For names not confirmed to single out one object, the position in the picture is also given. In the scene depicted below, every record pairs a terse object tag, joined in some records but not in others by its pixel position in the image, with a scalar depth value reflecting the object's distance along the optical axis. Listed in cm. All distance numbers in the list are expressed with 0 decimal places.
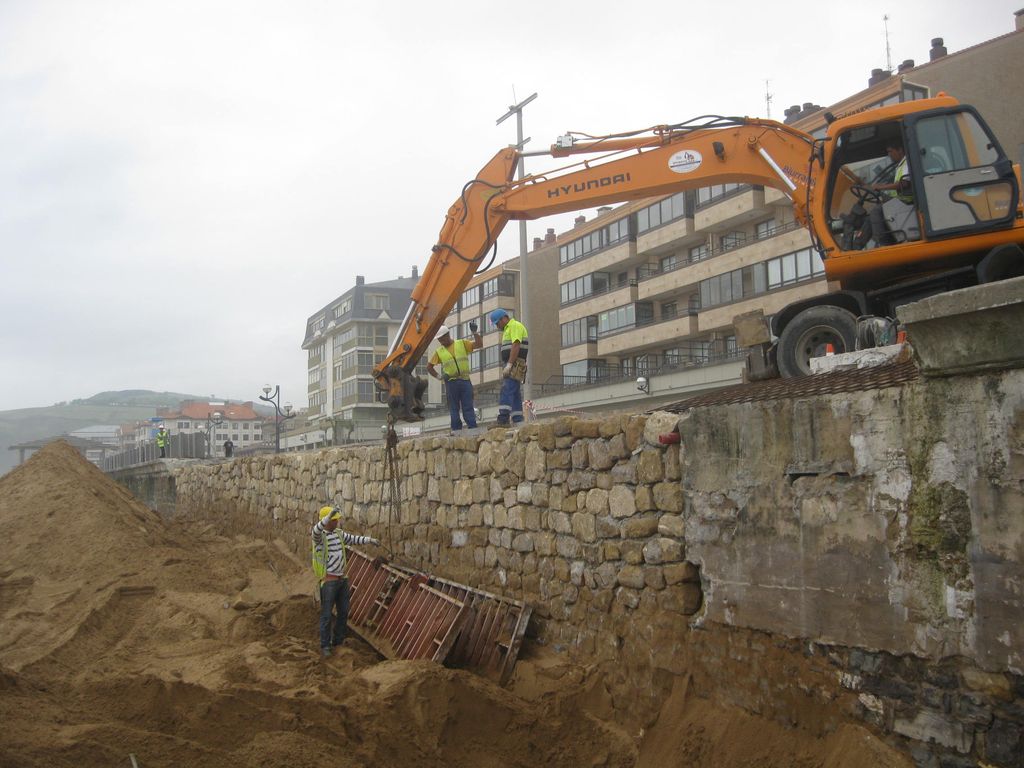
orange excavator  716
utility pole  2314
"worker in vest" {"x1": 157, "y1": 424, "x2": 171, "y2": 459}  3117
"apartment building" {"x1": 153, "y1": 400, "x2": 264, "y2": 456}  11945
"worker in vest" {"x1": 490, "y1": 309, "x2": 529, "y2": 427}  1017
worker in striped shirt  943
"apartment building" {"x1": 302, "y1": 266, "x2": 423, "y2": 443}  6594
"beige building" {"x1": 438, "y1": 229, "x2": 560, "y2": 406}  4953
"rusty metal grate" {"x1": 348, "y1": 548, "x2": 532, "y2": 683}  783
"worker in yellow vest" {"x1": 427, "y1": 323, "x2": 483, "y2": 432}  1076
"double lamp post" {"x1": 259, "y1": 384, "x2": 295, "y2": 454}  3042
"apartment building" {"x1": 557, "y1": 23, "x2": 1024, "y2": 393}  2672
